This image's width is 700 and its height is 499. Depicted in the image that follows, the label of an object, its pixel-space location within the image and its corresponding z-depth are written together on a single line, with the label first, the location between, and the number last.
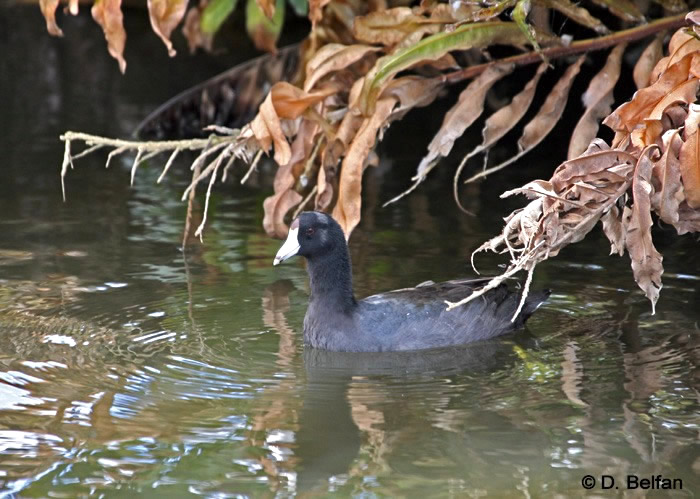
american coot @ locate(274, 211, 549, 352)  13.22
